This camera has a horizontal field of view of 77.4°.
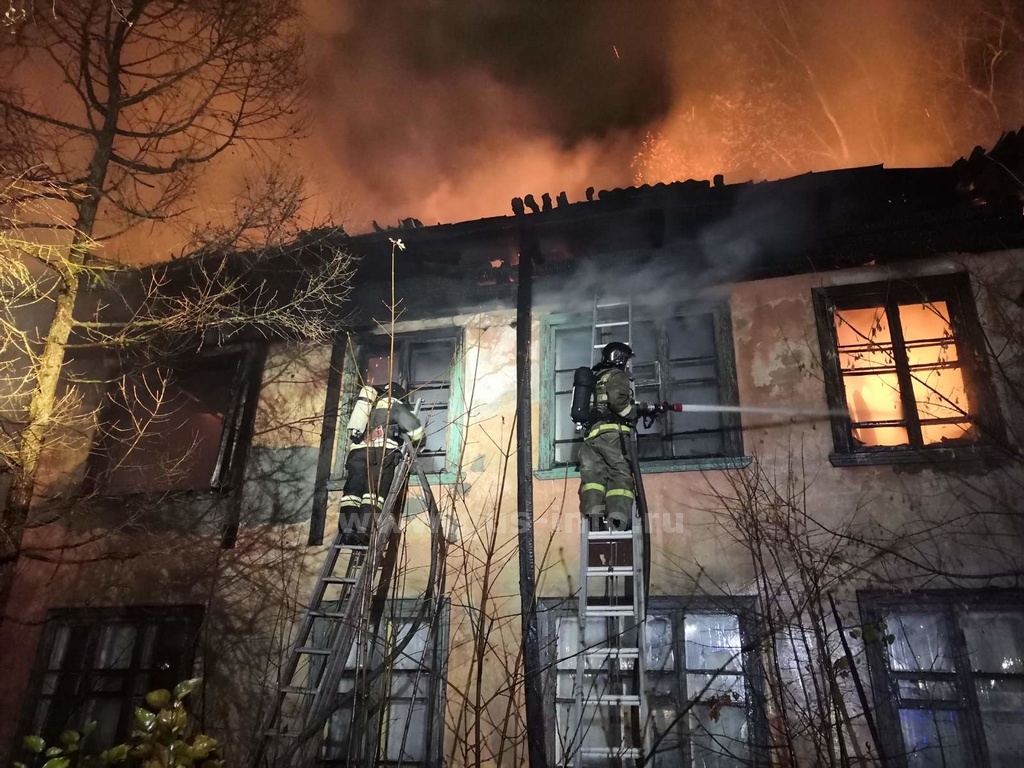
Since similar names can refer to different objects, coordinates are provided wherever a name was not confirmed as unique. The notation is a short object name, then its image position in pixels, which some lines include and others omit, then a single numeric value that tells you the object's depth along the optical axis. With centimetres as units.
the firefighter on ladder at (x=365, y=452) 629
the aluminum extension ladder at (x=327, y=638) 506
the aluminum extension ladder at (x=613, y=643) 488
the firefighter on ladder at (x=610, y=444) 549
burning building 530
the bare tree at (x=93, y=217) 578
